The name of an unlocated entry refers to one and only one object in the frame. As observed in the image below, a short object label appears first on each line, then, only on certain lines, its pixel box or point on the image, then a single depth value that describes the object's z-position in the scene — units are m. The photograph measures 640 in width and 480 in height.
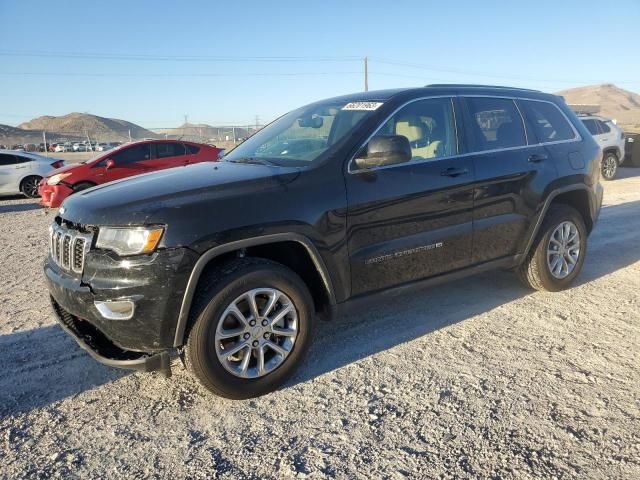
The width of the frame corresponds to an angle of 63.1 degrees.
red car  11.15
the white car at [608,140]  14.43
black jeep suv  2.88
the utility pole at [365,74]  47.00
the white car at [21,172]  13.97
